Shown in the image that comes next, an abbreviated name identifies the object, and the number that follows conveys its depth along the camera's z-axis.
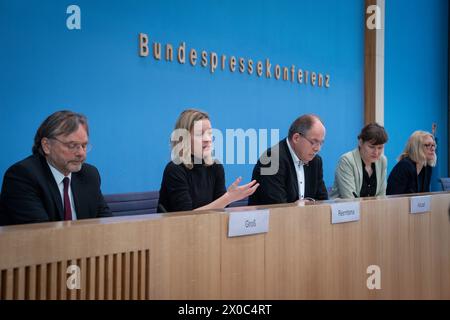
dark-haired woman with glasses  3.56
